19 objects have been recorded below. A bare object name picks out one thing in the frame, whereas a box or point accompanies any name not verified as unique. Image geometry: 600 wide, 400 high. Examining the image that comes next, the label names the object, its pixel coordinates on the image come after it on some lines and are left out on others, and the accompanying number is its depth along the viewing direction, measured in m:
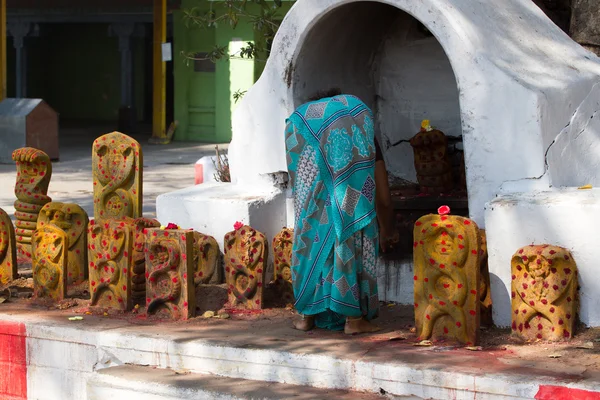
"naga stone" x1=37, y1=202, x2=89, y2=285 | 6.60
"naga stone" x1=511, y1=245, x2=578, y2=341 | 4.95
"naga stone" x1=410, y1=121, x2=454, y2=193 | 7.14
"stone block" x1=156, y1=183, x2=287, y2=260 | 6.34
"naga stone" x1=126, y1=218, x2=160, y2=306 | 6.18
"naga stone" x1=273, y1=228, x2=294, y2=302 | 6.09
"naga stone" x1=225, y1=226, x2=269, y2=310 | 5.92
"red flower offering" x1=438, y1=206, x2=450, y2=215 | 5.13
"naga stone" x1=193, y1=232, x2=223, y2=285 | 6.34
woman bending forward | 5.32
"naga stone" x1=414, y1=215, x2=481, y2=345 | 5.00
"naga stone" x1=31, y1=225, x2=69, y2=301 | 6.29
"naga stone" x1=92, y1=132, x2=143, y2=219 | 6.64
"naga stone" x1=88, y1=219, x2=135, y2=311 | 5.95
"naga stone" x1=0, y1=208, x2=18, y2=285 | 6.72
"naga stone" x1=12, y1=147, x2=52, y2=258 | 7.10
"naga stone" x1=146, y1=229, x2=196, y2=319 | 5.72
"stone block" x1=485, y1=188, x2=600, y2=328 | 5.04
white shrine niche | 5.47
